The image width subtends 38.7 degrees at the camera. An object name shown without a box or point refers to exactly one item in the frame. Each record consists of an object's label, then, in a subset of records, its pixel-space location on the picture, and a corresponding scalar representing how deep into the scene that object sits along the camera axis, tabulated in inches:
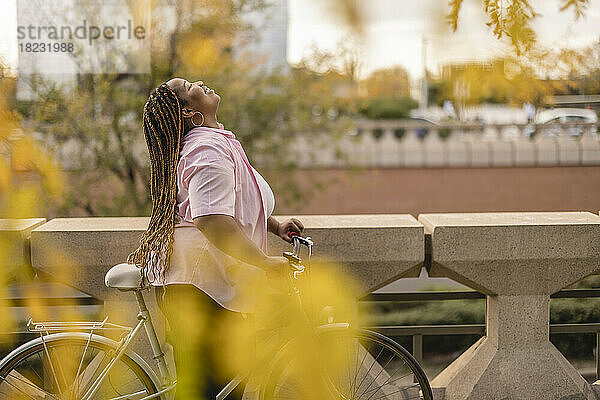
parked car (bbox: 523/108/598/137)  702.5
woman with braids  111.9
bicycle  121.1
